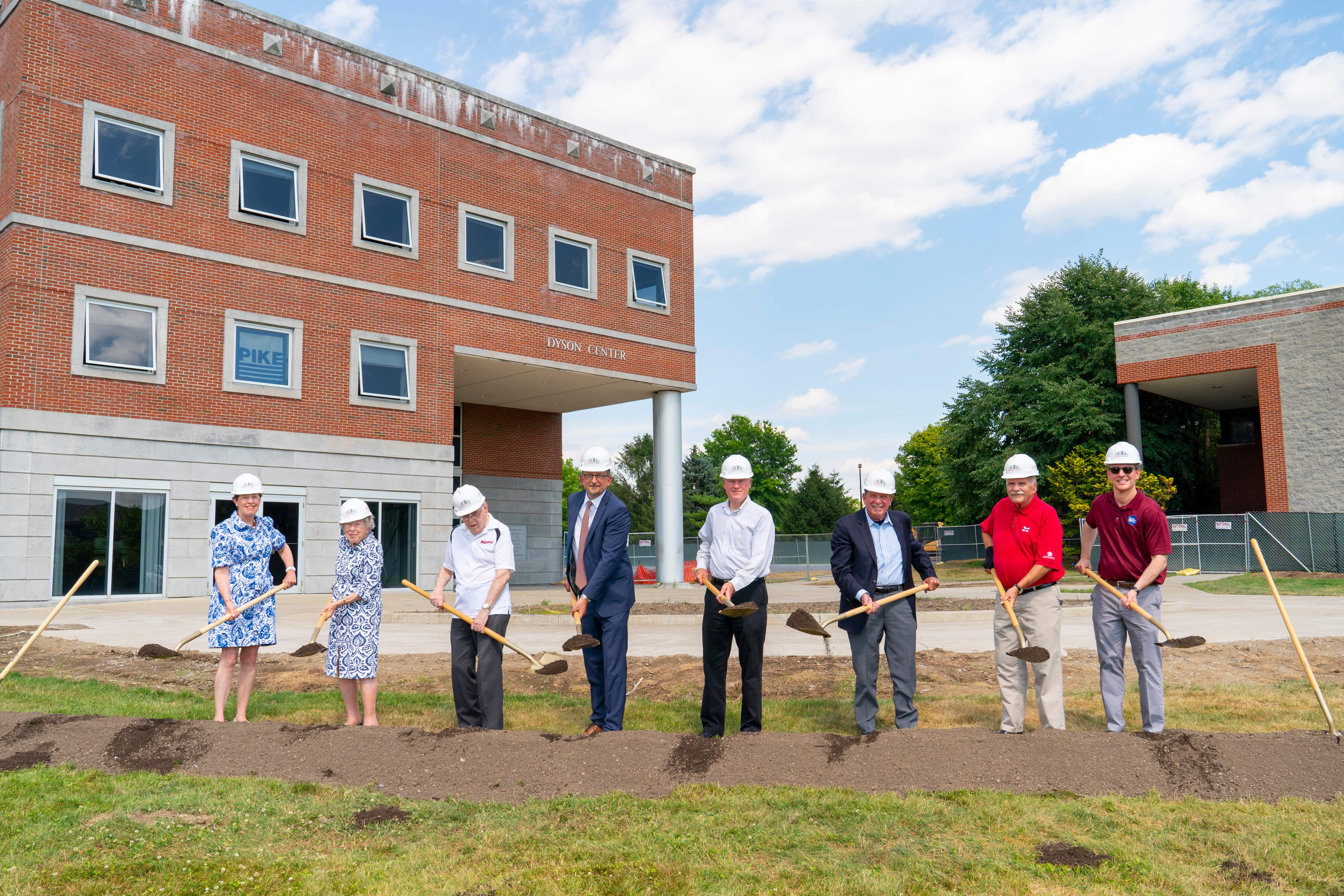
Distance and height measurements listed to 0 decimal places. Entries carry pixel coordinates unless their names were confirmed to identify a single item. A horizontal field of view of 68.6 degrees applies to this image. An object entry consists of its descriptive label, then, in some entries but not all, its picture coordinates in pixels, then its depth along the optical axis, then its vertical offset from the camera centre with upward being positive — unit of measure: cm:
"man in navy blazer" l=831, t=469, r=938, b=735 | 668 -45
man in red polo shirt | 646 -48
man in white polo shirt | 678 -56
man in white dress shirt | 653 -44
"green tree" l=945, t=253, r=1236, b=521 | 3619 +439
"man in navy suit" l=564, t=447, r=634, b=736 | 664 -39
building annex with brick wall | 2902 +454
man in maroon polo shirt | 650 -42
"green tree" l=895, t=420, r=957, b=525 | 7775 +325
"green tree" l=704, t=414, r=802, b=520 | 8800 +652
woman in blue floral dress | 692 -40
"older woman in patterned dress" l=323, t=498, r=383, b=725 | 687 -59
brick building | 1764 +526
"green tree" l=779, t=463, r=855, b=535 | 6084 +97
